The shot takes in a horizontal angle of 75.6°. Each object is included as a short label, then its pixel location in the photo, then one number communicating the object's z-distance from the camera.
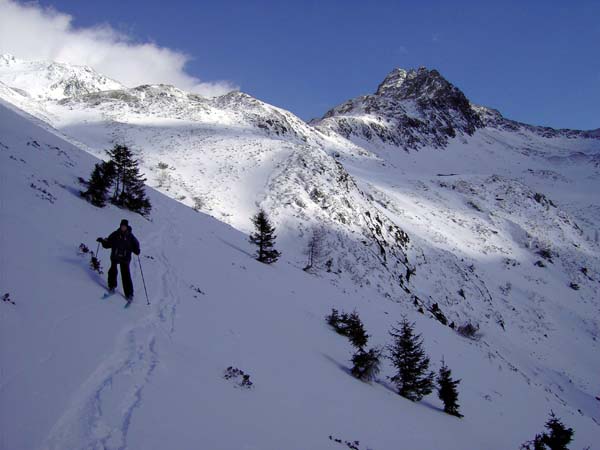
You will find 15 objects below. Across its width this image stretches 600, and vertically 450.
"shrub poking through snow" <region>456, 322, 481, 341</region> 31.41
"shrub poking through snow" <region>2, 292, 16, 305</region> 6.06
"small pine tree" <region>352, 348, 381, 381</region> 11.88
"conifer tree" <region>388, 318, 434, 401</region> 13.12
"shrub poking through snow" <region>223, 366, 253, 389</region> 7.04
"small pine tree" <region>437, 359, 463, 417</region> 13.34
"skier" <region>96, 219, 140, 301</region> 9.14
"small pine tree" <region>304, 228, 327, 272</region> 31.79
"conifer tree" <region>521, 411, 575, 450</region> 11.43
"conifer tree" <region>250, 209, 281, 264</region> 24.36
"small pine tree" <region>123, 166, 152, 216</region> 20.50
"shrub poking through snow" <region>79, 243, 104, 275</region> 9.97
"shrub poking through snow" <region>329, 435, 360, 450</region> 6.59
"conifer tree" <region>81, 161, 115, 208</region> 17.75
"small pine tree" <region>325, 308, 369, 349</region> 14.73
